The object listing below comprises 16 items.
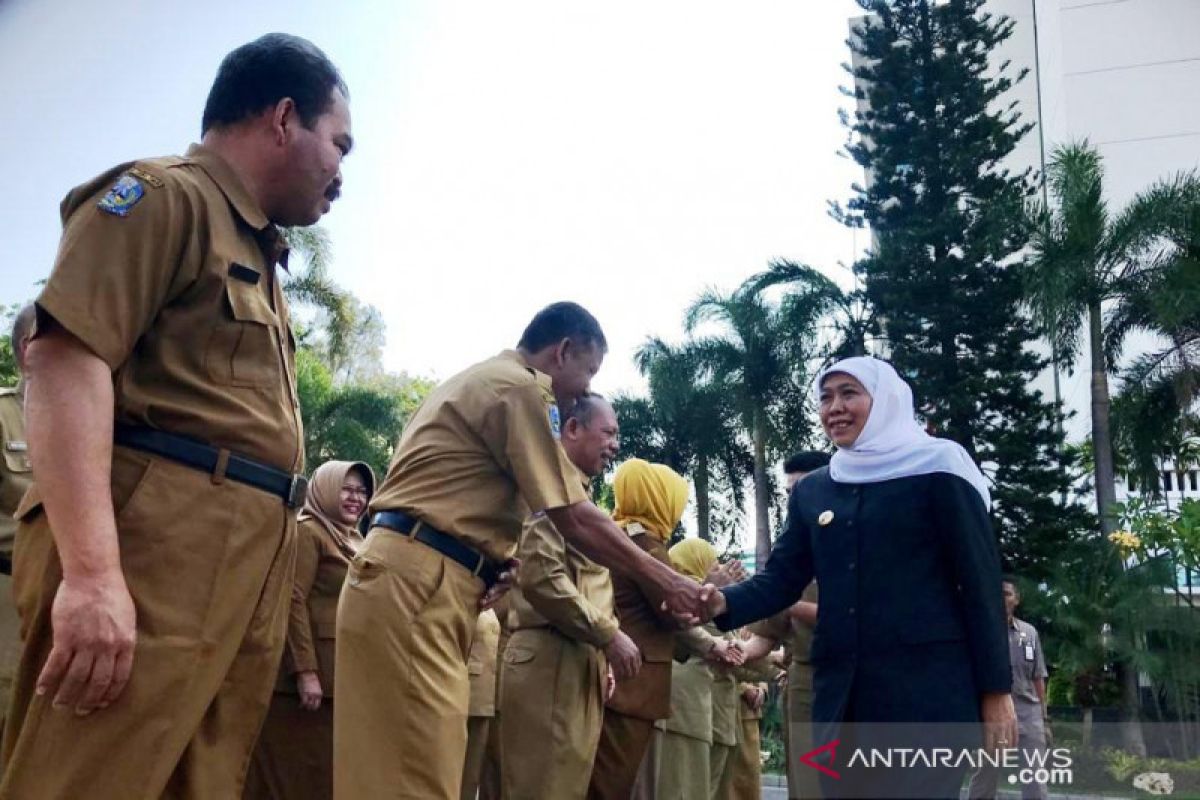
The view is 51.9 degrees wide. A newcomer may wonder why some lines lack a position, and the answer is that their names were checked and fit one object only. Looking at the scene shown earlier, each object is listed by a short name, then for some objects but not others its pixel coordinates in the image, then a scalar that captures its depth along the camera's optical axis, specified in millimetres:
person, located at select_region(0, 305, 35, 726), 3734
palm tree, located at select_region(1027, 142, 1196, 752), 19391
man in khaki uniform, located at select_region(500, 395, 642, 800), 4203
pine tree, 21109
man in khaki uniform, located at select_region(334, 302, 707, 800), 3092
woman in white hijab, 3016
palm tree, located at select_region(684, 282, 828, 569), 23469
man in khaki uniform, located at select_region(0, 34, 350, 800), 1912
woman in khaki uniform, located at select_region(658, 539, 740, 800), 5855
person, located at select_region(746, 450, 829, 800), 5406
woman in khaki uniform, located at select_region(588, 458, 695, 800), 4777
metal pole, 34688
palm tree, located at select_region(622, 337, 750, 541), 24828
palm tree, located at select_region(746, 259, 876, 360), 23016
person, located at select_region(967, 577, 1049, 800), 8656
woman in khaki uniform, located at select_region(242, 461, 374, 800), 4668
